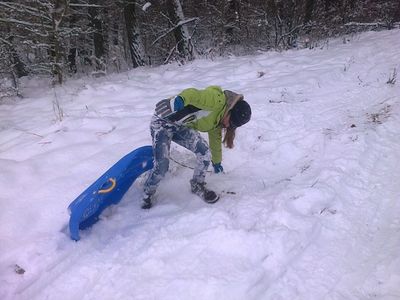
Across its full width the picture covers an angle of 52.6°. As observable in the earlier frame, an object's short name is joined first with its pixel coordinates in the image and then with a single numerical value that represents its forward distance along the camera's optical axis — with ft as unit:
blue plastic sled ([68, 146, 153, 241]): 11.58
